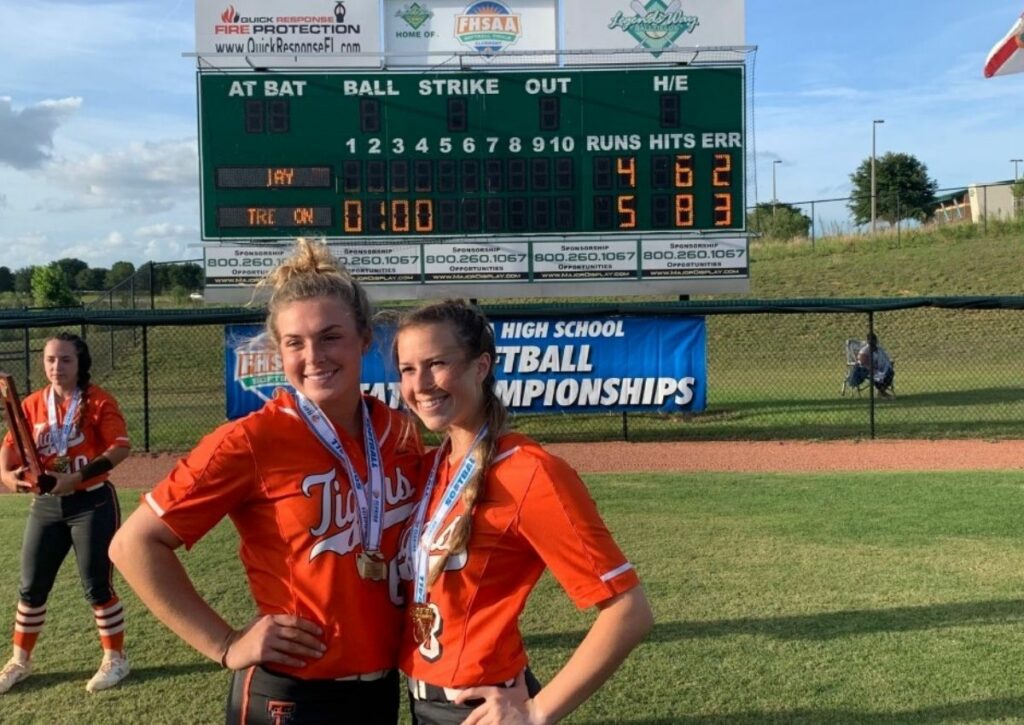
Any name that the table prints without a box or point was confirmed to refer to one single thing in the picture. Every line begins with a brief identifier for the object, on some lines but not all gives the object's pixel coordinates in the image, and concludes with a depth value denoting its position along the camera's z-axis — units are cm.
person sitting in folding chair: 1585
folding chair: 1647
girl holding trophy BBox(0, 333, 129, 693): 434
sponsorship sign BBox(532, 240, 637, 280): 1323
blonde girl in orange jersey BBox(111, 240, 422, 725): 184
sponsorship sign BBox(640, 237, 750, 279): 1322
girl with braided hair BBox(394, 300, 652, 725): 173
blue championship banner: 1216
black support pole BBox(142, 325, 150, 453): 1158
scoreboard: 1288
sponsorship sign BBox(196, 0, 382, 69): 1317
